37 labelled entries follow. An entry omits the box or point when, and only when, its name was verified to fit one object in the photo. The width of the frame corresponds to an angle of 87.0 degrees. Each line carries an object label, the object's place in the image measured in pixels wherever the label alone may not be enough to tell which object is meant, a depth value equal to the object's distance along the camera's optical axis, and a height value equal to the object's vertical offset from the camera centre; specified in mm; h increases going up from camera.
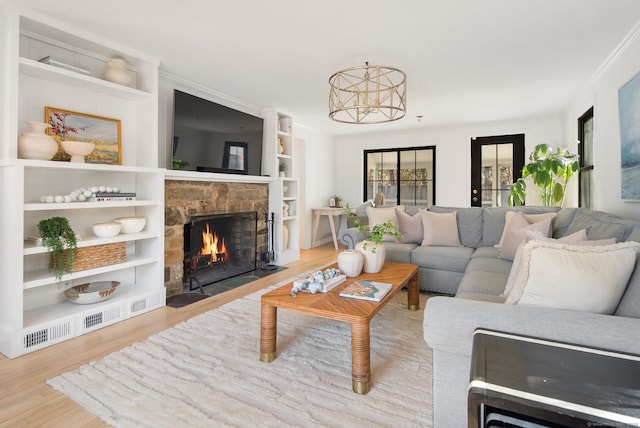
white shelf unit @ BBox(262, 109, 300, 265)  4809 +450
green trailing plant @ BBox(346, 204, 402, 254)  2648 -191
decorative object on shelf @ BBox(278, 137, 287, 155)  4999 +956
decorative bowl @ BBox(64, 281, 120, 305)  2594 -640
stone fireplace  3422 +58
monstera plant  4092 +542
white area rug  1566 -935
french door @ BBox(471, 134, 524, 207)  5793 +798
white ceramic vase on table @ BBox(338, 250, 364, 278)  2531 -387
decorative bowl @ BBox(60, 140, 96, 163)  2508 +467
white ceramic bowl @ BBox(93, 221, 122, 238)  2686 -156
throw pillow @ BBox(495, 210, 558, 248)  3301 -49
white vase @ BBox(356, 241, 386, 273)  2637 -347
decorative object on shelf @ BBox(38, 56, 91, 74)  2424 +1078
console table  6234 -49
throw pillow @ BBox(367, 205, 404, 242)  4012 -63
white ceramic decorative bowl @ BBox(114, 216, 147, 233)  2871 -110
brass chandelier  2633 +1405
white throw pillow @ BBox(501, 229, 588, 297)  1777 -169
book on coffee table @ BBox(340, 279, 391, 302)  2053 -505
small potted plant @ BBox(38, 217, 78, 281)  2324 -225
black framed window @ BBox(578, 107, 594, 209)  3916 +647
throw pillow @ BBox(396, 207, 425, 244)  3906 -190
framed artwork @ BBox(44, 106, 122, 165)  2607 +652
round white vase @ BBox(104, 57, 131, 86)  2828 +1170
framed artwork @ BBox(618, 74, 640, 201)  2545 +592
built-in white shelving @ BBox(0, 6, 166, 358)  2178 +227
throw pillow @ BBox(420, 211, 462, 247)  3746 -201
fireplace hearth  3660 -440
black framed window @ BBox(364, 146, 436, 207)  6527 +741
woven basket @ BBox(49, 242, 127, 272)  2557 -365
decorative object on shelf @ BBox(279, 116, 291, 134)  5105 +1328
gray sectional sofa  1078 -392
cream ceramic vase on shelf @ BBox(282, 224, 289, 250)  5141 -395
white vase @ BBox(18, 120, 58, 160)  2284 +460
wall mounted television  3445 +849
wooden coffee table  1759 -553
